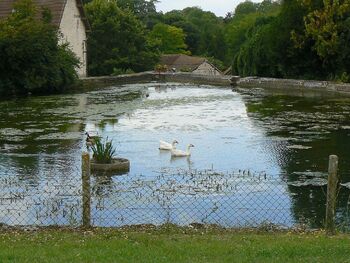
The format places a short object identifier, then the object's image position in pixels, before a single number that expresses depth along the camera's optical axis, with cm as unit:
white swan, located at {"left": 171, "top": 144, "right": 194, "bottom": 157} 1881
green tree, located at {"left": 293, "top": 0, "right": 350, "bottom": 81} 4375
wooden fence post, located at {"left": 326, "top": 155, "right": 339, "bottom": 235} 936
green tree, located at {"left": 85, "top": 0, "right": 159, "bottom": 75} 5959
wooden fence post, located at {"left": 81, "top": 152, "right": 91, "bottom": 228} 972
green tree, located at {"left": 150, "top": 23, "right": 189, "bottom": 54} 9519
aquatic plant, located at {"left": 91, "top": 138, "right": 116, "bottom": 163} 1702
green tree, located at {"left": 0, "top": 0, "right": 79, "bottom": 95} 4069
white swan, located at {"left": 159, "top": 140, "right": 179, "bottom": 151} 1945
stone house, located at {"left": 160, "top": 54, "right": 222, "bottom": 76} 8419
